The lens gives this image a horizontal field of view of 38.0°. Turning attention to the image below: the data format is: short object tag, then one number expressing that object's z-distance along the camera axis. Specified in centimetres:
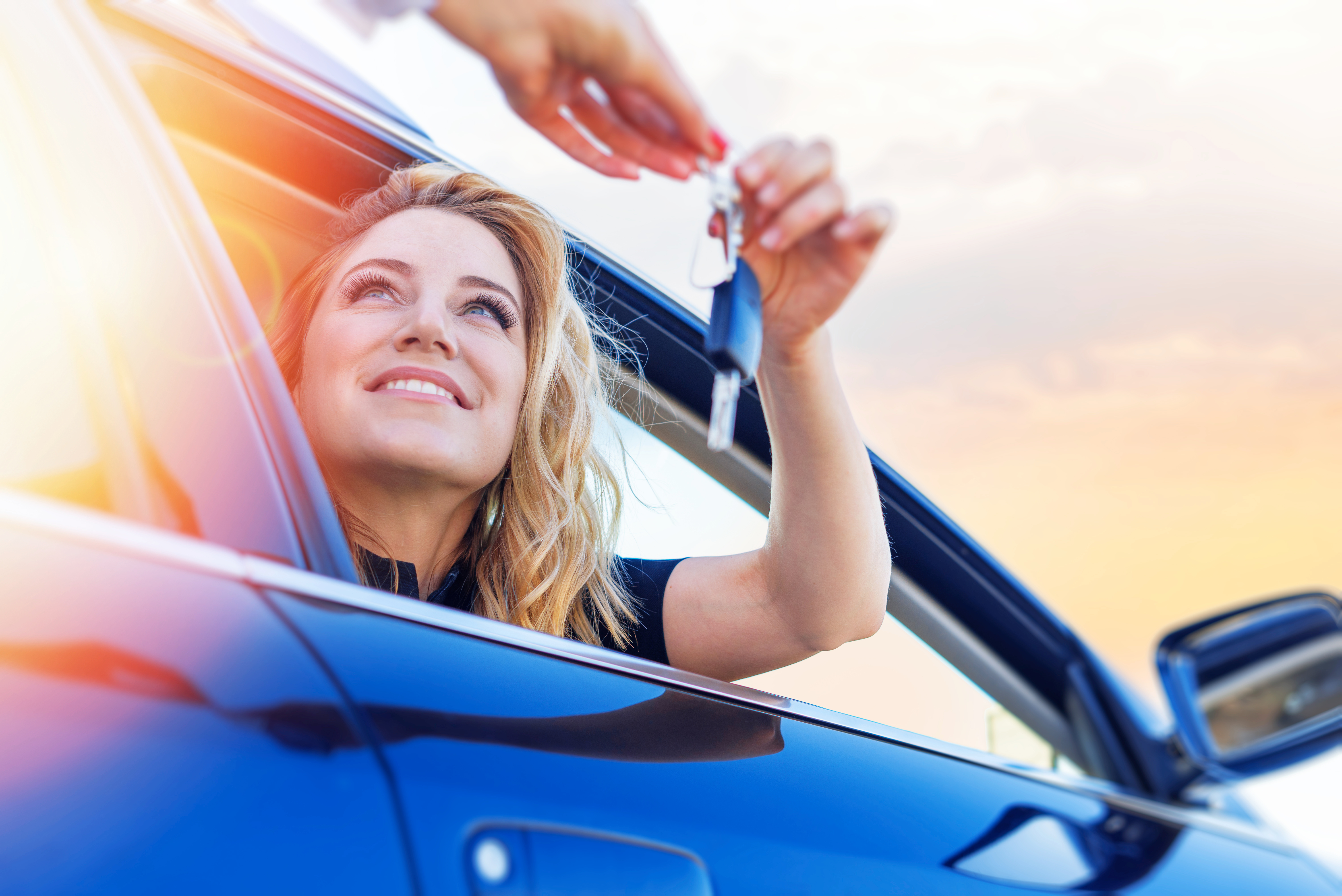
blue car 53
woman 104
